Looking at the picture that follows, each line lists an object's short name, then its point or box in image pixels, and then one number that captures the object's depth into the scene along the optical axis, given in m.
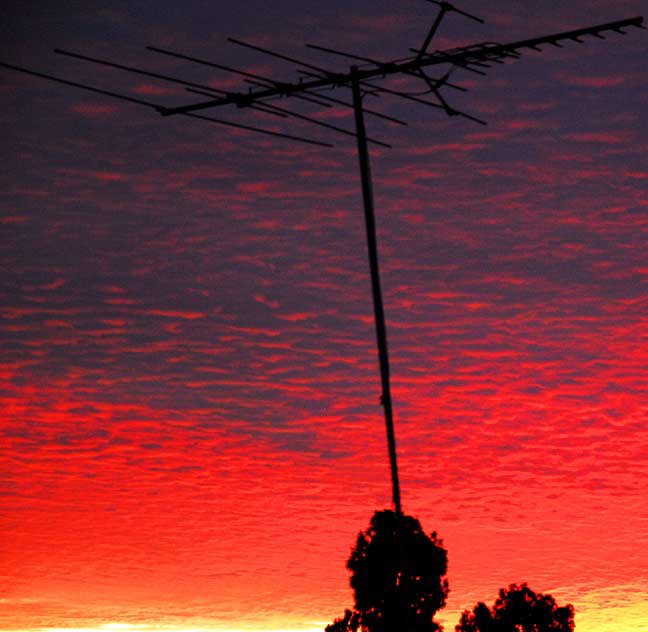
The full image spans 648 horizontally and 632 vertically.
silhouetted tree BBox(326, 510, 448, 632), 47.41
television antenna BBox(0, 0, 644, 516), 18.70
